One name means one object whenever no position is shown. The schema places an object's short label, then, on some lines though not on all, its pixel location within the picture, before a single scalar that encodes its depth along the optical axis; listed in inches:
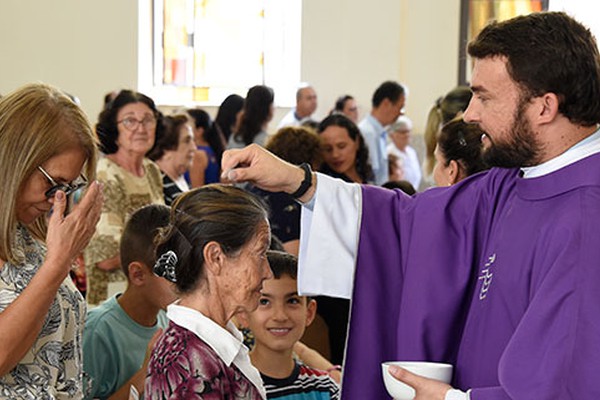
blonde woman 87.2
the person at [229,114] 346.3
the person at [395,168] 333.5
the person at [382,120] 315.3
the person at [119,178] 184.7
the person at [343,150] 215.2
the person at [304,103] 404.8
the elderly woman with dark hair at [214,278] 88.4
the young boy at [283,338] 119.3
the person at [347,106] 412.2
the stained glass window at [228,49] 479.7
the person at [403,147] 353.1
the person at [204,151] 281.9
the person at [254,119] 308.8
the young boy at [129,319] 123.4
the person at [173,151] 230.2
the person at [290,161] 189.6
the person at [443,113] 201.5
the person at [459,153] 129.6
